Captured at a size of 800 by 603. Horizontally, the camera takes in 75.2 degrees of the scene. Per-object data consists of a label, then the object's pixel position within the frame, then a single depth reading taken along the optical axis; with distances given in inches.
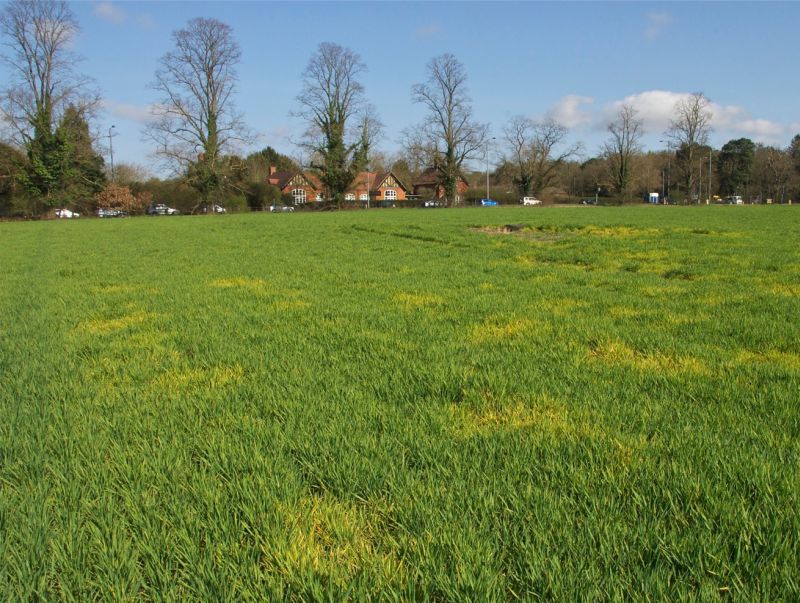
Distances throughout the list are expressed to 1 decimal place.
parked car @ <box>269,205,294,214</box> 2699.3
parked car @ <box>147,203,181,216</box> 2427.4
